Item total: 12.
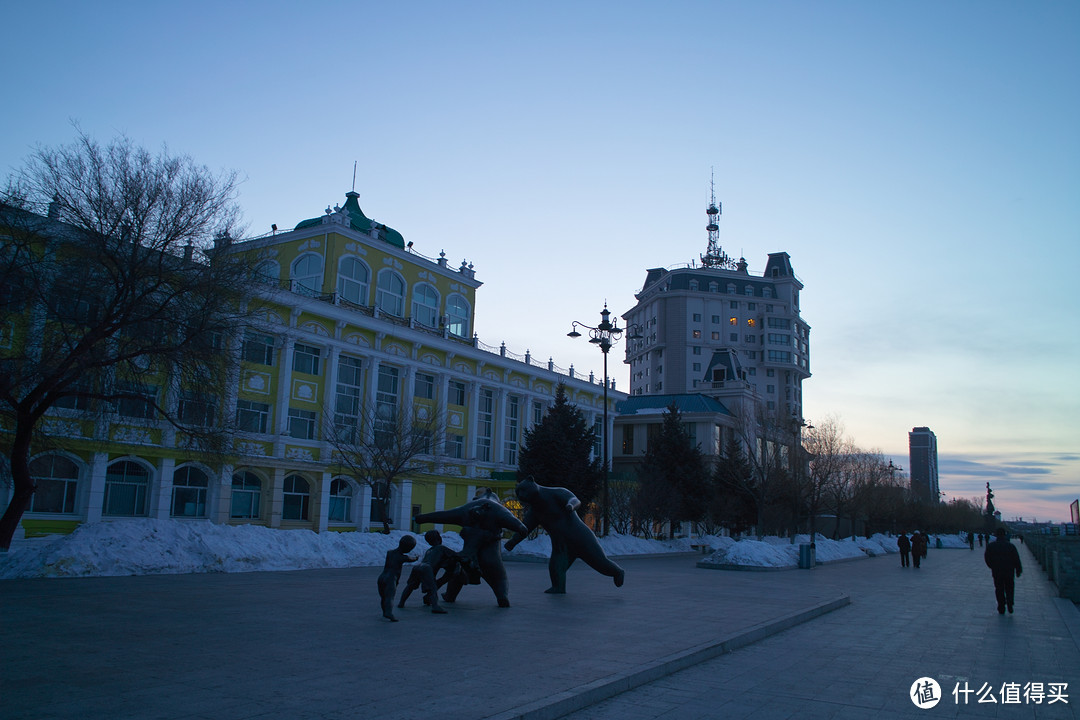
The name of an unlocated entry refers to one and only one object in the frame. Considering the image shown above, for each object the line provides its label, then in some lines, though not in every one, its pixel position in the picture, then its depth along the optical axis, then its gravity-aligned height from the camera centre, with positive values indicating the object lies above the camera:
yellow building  30.86 +2.97
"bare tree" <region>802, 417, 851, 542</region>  43.00 +1.25
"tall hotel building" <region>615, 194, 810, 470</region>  106.38 +20.64
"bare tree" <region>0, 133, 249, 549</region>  16.47 +3.64
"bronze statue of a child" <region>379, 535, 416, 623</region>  10.59 -1.54
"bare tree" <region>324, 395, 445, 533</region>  32.39 +1.16
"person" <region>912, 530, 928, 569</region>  33.06 -2.72
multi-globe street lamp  28.39 +5.27
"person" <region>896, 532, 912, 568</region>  32.38 -2.76
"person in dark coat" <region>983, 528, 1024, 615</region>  14.46 -1.45
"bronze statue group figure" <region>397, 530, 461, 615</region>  11.56 -1.61
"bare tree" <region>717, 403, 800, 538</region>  42.12 +0.92
